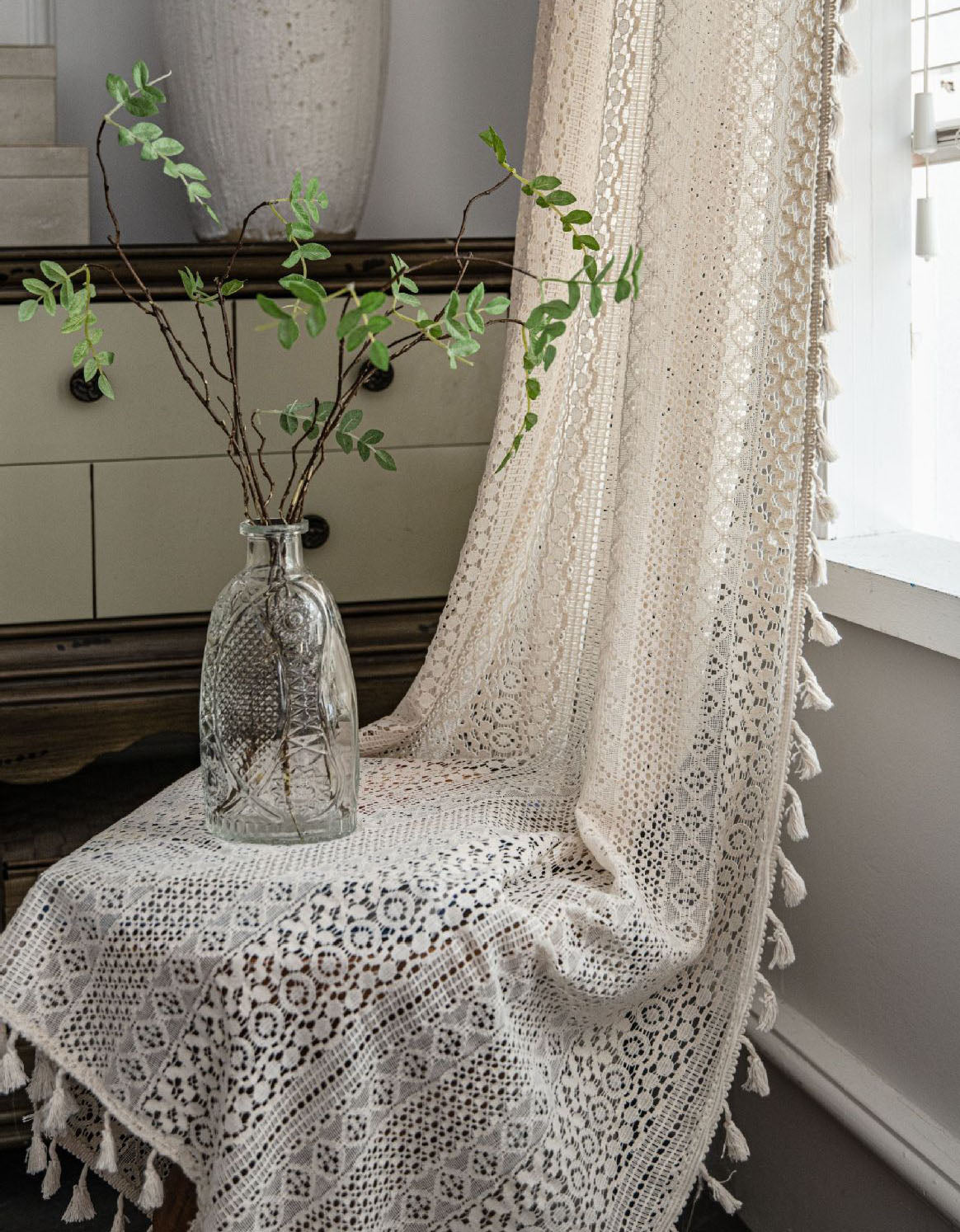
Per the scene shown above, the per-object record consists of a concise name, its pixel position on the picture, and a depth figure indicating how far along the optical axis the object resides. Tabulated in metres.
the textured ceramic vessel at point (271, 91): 1.34
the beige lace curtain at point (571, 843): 0.86
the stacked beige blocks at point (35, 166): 1.32
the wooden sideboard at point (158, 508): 1.29
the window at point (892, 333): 1.24
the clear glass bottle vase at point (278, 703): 0.98
